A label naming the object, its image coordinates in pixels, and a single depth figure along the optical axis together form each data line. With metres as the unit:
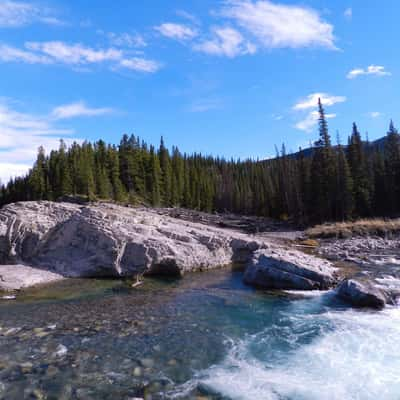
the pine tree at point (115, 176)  61.76
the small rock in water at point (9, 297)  15.16
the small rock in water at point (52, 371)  8.11
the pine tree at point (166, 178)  71.25
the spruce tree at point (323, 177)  44.78
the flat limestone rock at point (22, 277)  16.73
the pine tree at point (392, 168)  47.66
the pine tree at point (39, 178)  68.20
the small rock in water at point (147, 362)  8.62
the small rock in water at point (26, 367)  8.26
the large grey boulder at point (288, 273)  15.81
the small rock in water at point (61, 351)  9.19
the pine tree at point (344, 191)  42.81
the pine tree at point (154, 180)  66.79
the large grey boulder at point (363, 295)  12.77
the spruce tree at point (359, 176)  45.03
